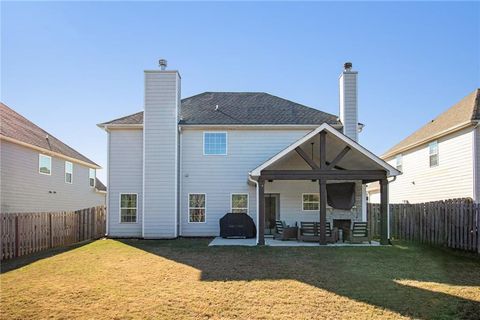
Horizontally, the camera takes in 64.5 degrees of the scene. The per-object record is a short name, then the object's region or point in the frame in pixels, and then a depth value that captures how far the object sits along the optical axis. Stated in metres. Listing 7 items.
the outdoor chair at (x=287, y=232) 15.21
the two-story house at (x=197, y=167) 16.73
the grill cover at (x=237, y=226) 16.19
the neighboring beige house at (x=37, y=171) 16.88
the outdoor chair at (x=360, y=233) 14.26
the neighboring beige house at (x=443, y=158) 16.58
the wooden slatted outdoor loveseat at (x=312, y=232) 14.50
